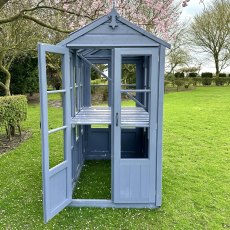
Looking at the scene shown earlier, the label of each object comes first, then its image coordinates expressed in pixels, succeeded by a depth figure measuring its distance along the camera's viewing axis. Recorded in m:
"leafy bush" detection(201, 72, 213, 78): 30.36
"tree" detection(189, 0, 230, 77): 28.08
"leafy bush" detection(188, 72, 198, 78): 30.38
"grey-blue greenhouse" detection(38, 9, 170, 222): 3.66
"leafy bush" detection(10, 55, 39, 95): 16.05
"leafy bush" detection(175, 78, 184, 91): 25.54
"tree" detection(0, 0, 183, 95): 6.48
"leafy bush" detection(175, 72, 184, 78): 29.42
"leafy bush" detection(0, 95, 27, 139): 7.21
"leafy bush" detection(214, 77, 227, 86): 28.78
